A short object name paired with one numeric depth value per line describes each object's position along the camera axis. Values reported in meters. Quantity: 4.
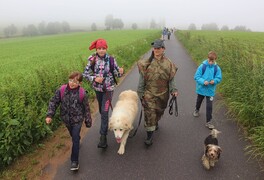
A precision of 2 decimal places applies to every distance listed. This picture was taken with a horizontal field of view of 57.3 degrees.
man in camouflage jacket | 5.06
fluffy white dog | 5.00
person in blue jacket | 6.20
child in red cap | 5.09
